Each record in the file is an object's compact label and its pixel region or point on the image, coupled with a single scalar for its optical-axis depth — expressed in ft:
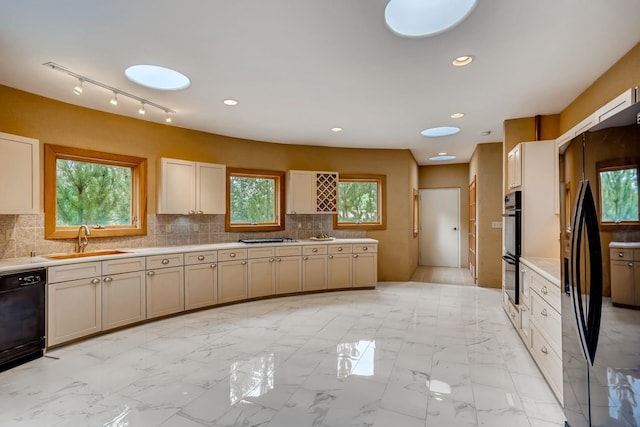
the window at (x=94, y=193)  11.27
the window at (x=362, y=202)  19.92
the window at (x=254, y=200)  16.79
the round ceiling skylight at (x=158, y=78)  9.61
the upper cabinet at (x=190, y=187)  13.71
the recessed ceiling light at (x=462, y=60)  8.23
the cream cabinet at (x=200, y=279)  13.44
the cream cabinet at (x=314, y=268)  16.80
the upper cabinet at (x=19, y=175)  9.30
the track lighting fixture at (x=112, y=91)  8.85
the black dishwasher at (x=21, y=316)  8.67
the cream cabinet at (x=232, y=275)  14.47
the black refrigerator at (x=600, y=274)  3.86
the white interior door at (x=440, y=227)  25.75
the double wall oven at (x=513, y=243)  10.89
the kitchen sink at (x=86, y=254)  10.95
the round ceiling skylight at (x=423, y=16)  6.69
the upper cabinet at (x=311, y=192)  17.60
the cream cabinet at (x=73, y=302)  9.75
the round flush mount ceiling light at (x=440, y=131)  15.55
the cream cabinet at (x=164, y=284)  12.30
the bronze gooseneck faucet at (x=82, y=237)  11.76
